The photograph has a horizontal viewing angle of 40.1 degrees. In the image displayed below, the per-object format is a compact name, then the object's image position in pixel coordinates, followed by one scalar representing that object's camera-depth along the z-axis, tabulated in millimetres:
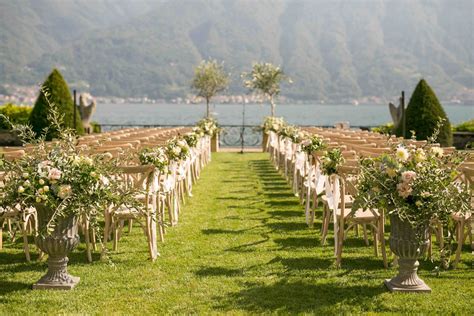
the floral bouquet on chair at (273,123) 17684
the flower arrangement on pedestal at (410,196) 5559
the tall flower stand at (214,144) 23473
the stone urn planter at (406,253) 5719
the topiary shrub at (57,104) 19844
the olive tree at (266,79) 28547
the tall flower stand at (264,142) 23572
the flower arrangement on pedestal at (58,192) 5602
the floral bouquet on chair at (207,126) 17681
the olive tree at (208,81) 30312
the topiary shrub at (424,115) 17344
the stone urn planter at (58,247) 5812
